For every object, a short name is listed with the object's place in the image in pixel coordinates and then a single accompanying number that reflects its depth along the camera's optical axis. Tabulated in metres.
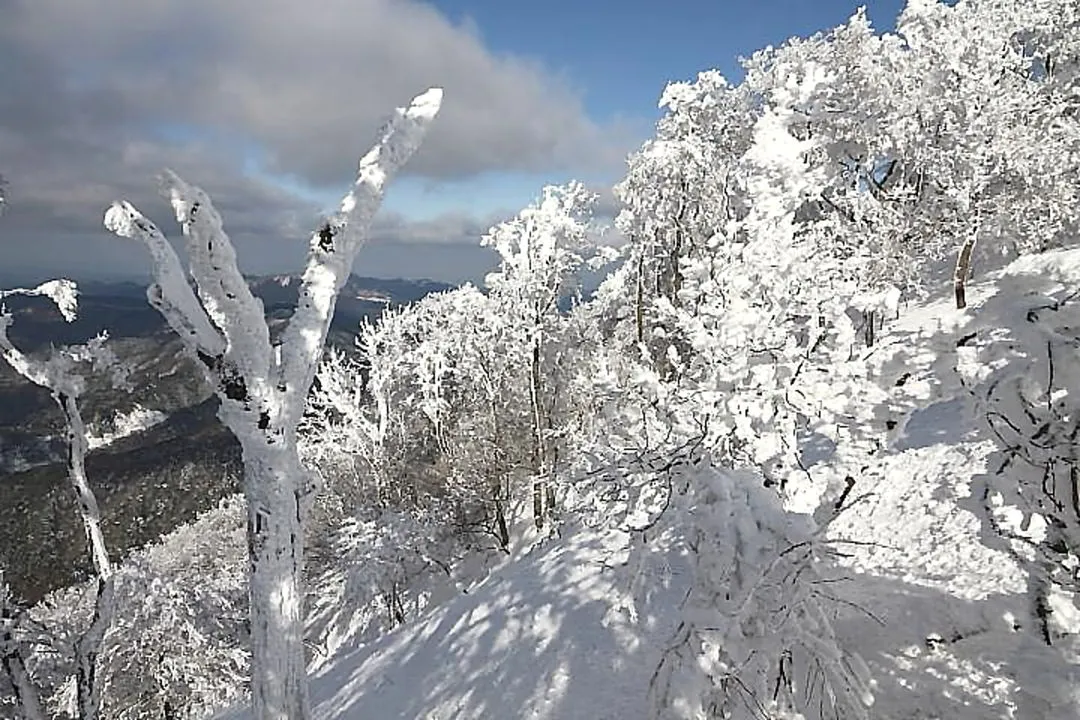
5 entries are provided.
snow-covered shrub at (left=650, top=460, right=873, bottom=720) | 3.88
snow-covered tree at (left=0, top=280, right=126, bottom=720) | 6.30
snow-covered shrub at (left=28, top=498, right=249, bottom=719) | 16.20
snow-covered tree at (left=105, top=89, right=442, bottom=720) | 4.12
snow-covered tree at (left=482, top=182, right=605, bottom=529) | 16.05
